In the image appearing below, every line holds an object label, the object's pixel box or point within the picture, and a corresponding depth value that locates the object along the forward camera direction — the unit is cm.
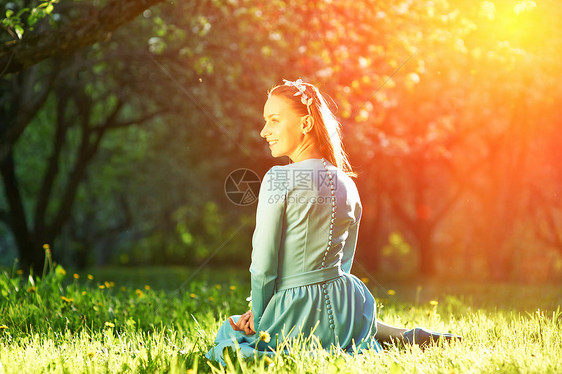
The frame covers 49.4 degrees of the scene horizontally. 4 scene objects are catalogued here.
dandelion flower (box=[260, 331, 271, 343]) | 346
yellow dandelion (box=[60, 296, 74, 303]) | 577
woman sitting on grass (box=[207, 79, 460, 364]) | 359
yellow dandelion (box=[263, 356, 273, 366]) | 341
